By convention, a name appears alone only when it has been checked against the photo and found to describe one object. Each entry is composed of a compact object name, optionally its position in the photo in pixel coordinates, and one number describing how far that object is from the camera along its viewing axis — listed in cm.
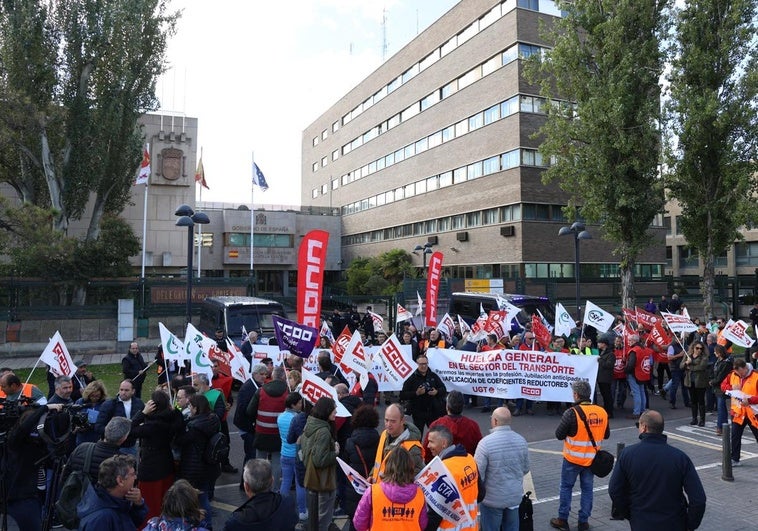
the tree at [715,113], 2306
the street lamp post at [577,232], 2104
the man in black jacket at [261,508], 395
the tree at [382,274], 4228
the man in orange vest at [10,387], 733
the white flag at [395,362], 937
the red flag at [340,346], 1191
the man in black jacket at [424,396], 863
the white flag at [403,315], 1900
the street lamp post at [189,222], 1534
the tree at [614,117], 2470
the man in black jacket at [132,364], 1170
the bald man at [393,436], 538
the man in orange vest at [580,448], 644
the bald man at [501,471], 536
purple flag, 924
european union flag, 3684
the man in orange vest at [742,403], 859
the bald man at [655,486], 471
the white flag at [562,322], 1479
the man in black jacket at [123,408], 675
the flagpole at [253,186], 2585
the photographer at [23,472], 543
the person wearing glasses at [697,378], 1129
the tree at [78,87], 2714
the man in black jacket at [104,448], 503
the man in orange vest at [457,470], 466
